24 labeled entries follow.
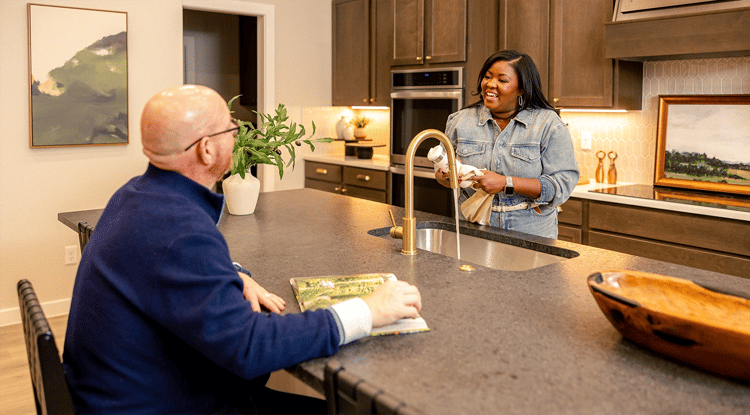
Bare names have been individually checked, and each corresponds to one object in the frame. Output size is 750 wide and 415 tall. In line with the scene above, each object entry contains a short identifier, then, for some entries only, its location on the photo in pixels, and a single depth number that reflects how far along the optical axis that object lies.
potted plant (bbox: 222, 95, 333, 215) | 2.52
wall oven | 4.35
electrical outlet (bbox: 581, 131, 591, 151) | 4.02
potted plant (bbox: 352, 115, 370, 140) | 5.57
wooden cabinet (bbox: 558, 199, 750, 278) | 2.87
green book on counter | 1.25
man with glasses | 1.07
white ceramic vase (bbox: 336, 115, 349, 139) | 5.57
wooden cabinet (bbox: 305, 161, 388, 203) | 4.84
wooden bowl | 0.98
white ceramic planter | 2.55
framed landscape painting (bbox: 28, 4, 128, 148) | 3.87
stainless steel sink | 2.00
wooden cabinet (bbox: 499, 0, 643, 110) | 3.53
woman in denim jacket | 2.33
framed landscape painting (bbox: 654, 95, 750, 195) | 3.29
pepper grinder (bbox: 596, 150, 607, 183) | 3.90
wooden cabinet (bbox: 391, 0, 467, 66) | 4.33
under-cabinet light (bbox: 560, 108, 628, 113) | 3.65
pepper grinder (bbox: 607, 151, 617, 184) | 3.83
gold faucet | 1.78
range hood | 2.89
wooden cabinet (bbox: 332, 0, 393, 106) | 5.00
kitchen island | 0.96
